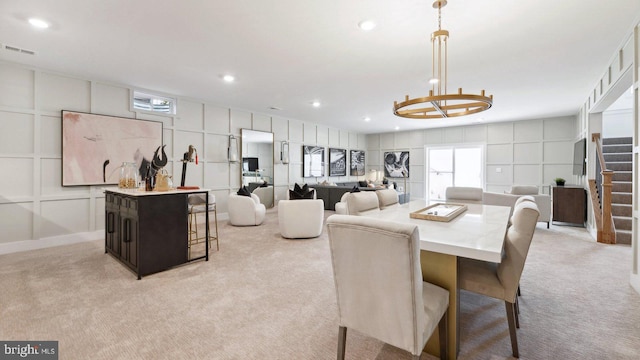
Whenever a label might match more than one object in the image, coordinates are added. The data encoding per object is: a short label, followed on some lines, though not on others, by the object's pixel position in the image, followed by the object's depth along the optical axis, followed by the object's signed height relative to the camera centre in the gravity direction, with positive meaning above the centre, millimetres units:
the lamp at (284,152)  7547 +718
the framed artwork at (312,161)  8250 +540
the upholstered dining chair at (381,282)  1221 -487
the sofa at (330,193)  7164 -383
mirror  6680 +370
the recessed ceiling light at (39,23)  2717 +1533
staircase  4434 -21
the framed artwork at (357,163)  10202 +593
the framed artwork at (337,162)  9305 +570
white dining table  1473 -367
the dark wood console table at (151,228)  2964 -576
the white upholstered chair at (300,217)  4504 -638
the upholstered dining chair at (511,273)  1657 -583
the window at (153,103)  5035 +1406
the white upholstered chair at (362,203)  2659 -244
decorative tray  2251 -299
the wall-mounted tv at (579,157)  5527 +481
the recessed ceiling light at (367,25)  2699 +1519
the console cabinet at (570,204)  5473 -498
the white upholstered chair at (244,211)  5477 -648
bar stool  3559 -297
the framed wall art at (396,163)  10016 +574
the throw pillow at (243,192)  5612 -282
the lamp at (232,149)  6328 +658
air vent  3314 +1552
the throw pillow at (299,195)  5012 -303
